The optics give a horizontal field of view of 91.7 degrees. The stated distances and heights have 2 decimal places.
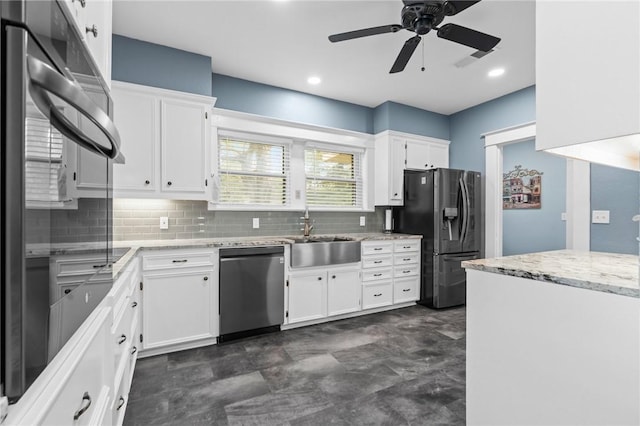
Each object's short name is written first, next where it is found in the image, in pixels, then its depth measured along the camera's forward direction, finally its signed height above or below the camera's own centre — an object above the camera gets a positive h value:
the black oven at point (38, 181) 0.44 +0.05
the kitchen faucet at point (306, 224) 3.88 -0.13
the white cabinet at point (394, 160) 4.36 +0.77
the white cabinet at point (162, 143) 2.74 +0.66
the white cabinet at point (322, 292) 3.27 -0.86
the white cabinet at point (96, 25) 0.92 +0.68
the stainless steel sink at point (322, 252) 3.26 -0.41
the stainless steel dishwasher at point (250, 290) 2.89 -0.74
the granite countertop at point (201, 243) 2.56 -0.27
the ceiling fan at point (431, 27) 2.08 +1.36
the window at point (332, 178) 4.16 +0.51
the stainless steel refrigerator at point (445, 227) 4.05 -0.17
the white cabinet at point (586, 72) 0.76 +0.39
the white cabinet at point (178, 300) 2.60 -0.75
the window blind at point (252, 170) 3.58 +0.53
